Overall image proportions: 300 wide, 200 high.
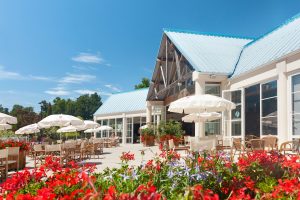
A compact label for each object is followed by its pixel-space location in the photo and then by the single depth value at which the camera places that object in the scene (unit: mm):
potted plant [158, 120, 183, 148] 13599
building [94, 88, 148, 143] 21774
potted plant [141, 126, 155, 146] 15854
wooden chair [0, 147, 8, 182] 6083
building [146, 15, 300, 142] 7921
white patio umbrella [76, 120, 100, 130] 15083
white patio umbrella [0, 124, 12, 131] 11860
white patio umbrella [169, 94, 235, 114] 6698
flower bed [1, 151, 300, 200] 2331
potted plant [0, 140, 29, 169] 8036
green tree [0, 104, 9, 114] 79960
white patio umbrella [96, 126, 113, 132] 20476
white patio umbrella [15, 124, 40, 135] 15324
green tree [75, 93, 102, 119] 56605
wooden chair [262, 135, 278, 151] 7421
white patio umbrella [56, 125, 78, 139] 15176
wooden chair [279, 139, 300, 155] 6616
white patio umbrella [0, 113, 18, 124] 9624
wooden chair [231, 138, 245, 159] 7369
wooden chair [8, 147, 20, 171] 7249
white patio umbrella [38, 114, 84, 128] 9263
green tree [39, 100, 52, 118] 43070
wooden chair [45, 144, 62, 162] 8372
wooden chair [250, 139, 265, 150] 7183
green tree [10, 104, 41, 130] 34347
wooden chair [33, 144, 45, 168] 8845
